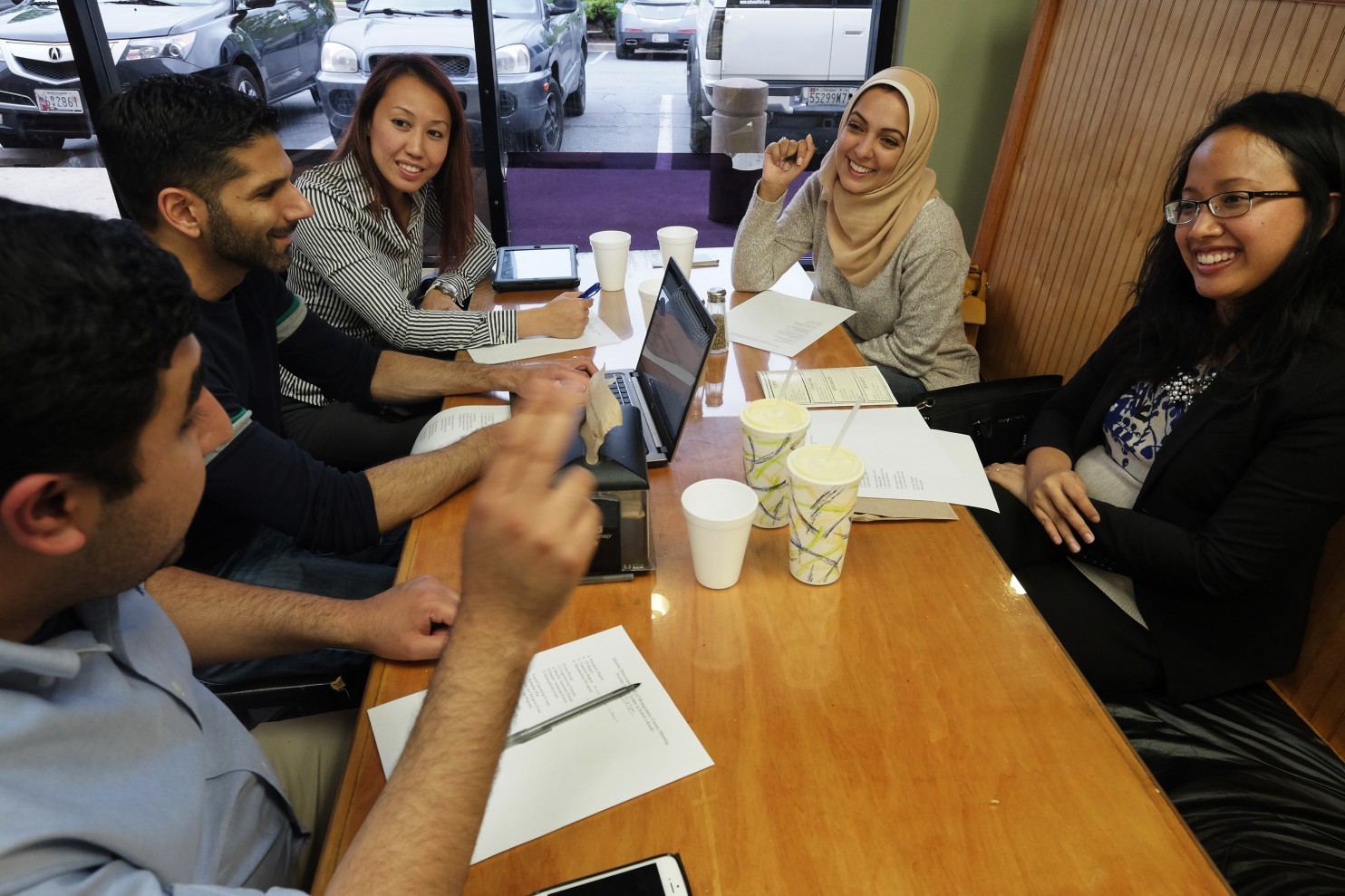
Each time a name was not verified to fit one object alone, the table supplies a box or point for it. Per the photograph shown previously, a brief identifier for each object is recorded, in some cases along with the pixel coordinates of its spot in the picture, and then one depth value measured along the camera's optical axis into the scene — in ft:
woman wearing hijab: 6.97
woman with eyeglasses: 4.11
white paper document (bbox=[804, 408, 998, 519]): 4.14
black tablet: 7.27
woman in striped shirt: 6.27
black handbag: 6.18
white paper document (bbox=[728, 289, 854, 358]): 6.15
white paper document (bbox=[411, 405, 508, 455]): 4.89
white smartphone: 2.34
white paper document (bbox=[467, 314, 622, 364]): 6.03
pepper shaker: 5.93
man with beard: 4.18
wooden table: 2.49
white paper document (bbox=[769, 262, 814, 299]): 7.49
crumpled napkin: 3.49
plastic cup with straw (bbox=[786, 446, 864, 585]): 3.31
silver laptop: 4.17
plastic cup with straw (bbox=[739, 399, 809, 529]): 3.71
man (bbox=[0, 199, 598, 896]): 1.81
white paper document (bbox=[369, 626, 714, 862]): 2.63
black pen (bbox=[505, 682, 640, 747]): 2.85
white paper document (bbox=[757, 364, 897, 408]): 5.23
